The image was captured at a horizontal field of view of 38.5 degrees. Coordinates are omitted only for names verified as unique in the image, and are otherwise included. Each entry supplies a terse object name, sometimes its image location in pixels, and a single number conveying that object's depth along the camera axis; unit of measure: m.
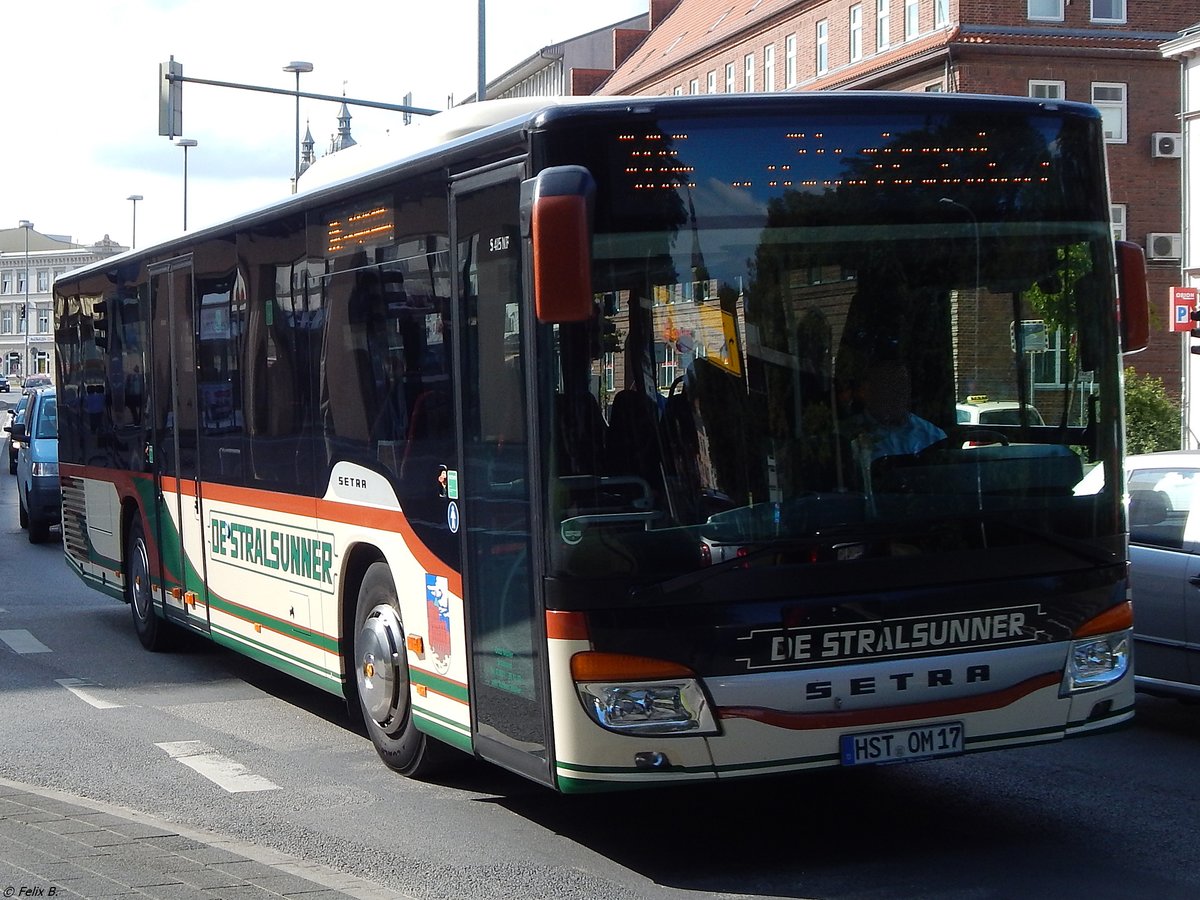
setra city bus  6.07
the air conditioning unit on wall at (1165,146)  47.69
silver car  8.91
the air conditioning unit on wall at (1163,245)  46.75
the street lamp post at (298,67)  36.33
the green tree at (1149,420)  28.58
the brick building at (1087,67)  46.56
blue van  23.66
